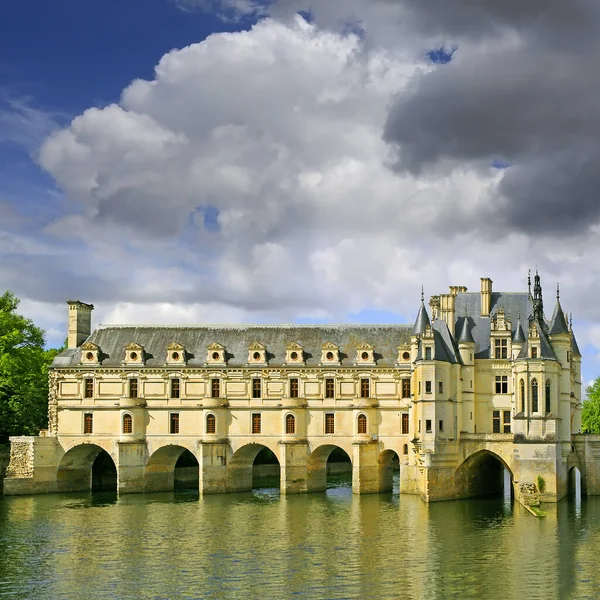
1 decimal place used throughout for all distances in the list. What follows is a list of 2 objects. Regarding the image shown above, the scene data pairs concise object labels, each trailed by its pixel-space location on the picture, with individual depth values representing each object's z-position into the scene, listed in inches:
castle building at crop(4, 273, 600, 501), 2453.2
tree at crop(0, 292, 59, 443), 2851.9
